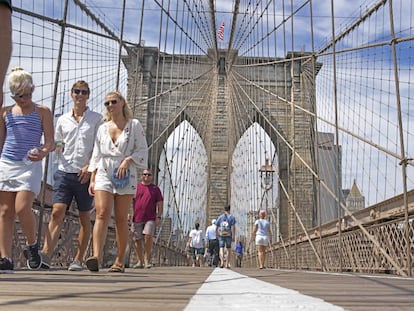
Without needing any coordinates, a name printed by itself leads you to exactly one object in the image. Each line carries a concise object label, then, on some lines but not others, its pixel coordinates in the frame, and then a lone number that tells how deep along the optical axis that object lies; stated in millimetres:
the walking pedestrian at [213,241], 8680
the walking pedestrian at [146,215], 4672
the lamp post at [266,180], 15895
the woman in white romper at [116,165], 2908
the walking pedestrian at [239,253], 15352
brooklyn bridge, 1421
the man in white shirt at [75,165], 3168
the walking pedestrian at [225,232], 7625
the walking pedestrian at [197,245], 9836
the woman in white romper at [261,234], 7582
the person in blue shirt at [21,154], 2543
